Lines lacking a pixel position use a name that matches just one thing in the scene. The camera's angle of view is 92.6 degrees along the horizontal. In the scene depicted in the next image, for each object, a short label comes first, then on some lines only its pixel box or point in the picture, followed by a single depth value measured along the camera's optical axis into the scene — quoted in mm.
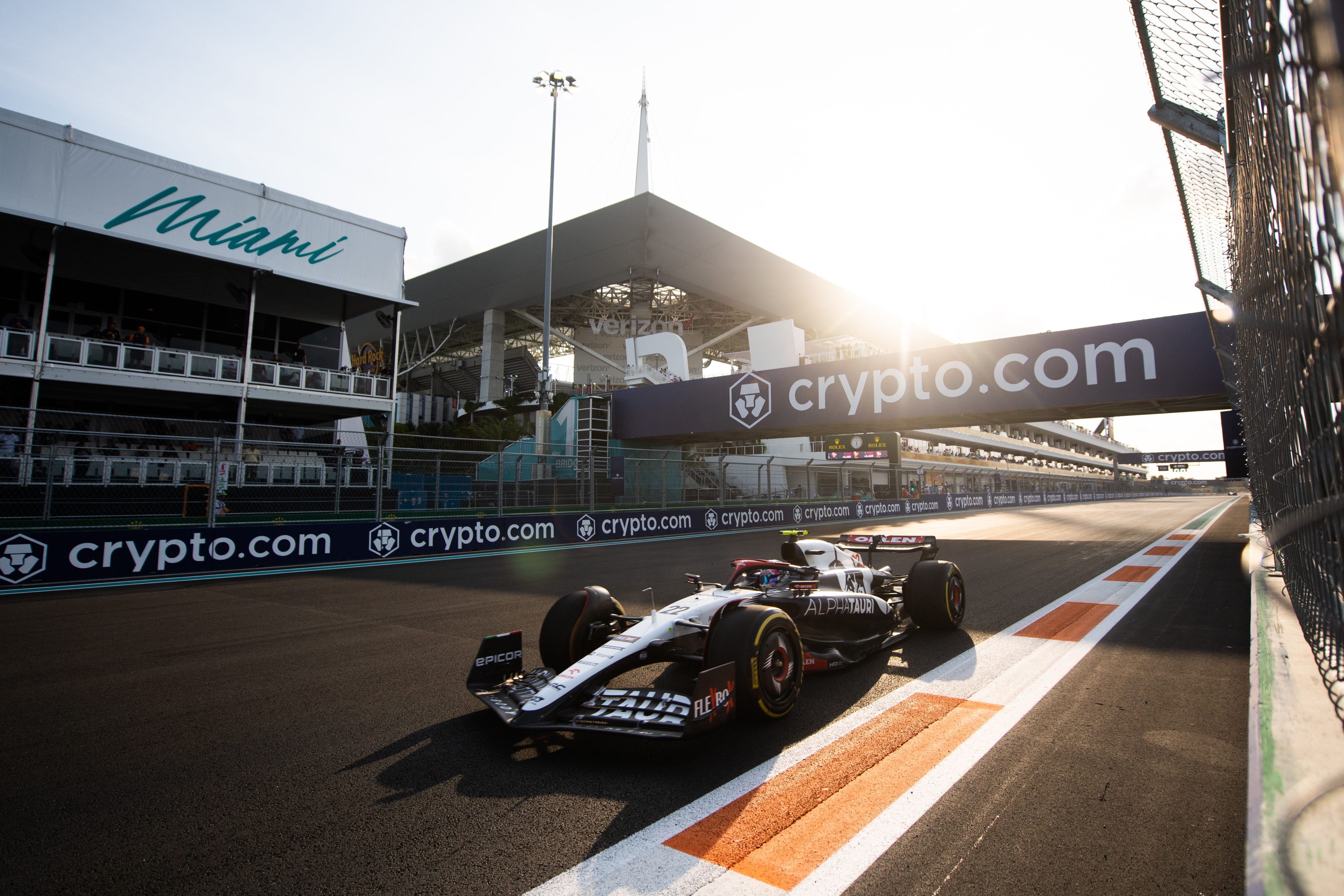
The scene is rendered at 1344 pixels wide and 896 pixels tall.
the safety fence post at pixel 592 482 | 15312
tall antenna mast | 40125
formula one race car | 2889
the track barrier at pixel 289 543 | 8016
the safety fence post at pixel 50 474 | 8320
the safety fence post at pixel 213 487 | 9344
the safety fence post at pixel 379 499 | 11114
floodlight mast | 22844
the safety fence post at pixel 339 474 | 10891
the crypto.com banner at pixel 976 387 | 15805
